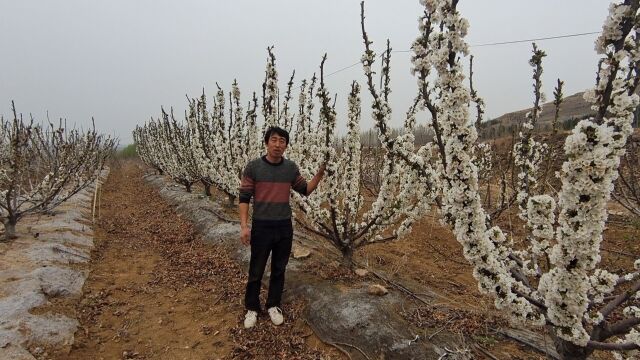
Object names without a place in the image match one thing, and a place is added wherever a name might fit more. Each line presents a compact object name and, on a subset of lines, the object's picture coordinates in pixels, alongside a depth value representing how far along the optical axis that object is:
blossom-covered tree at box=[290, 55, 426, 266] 5.11
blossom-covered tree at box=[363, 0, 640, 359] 2.06
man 4.76
